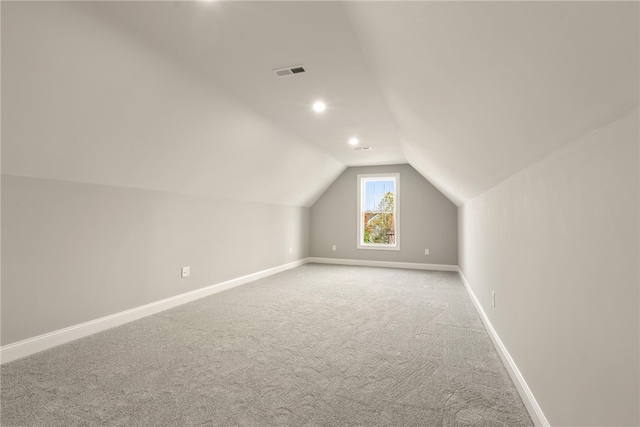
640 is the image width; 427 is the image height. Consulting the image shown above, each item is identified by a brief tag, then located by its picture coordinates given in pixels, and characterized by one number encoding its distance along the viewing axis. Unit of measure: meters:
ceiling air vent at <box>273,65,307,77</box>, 2.43
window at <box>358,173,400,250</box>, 6.92
